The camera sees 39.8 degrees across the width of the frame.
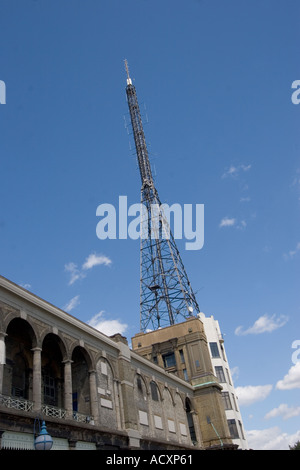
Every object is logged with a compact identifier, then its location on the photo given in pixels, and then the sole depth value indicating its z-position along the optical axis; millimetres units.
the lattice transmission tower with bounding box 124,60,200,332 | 56156
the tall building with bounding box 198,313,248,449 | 50156
